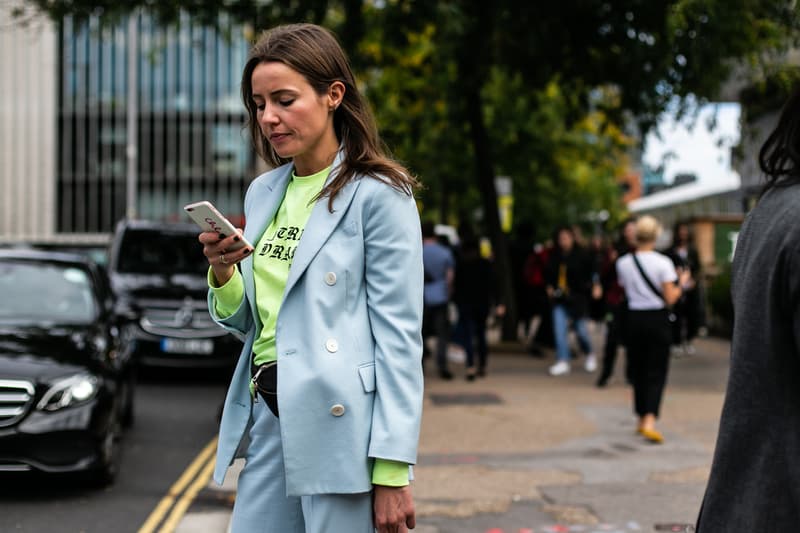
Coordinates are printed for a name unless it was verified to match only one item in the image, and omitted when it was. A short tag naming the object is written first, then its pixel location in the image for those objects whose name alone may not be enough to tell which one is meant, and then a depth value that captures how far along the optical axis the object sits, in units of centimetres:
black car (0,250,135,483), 667
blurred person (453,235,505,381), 1382
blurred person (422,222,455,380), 1355
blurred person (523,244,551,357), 1686
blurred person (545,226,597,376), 1438
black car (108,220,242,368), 1259
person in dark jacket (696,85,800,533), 213
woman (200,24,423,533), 261
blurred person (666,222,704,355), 1639
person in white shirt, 912
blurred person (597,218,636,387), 1295
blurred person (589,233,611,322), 1566
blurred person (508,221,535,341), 1855
